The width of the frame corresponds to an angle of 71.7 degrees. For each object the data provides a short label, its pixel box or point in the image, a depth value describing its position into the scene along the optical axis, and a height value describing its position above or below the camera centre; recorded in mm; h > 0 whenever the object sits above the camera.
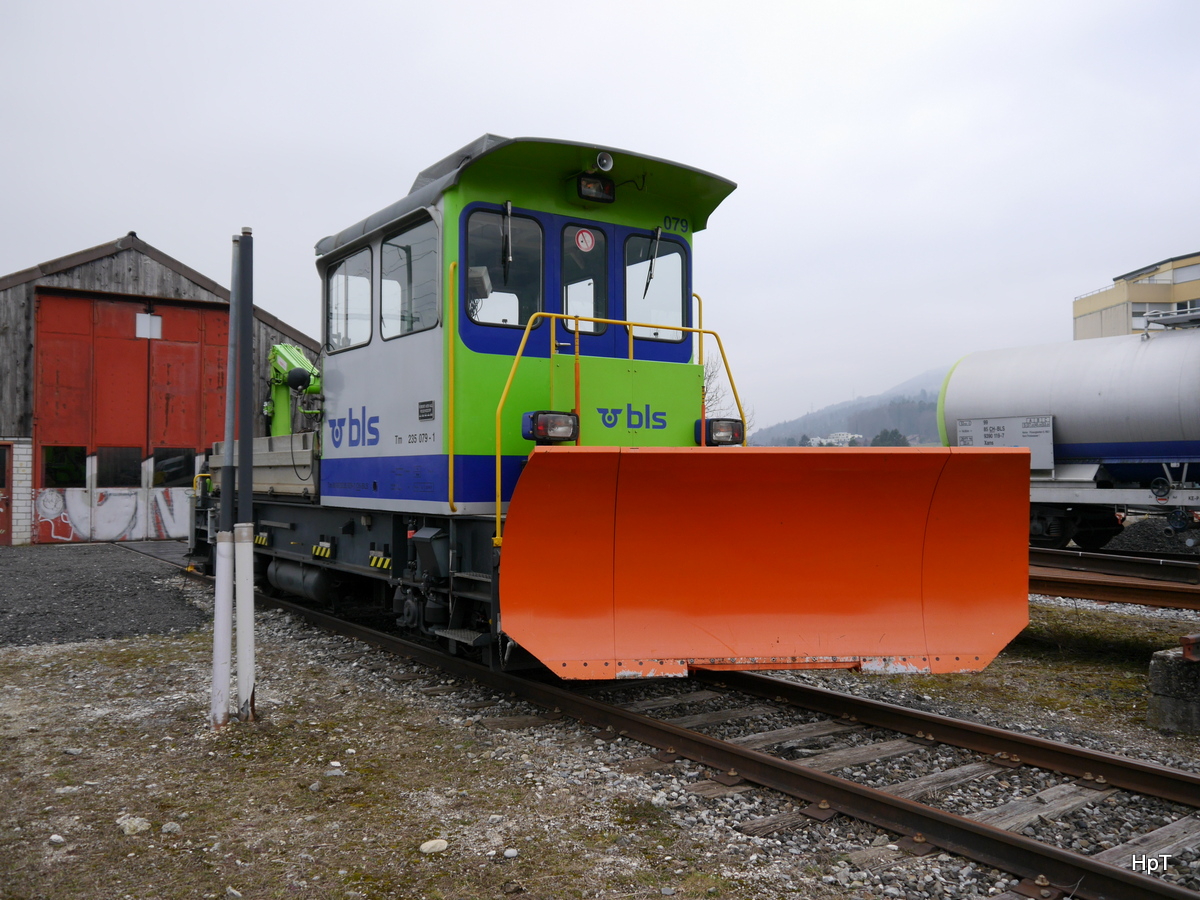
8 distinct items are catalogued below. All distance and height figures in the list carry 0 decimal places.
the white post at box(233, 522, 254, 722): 5266 -977
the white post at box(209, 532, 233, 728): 5129 -1047
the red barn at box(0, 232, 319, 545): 17625 +1711
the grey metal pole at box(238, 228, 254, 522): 5414 +615
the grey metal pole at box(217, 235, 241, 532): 5492 +351
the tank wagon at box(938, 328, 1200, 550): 10992 +612
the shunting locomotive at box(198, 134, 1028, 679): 4641 -55
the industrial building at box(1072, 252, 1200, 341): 38875 +8337
